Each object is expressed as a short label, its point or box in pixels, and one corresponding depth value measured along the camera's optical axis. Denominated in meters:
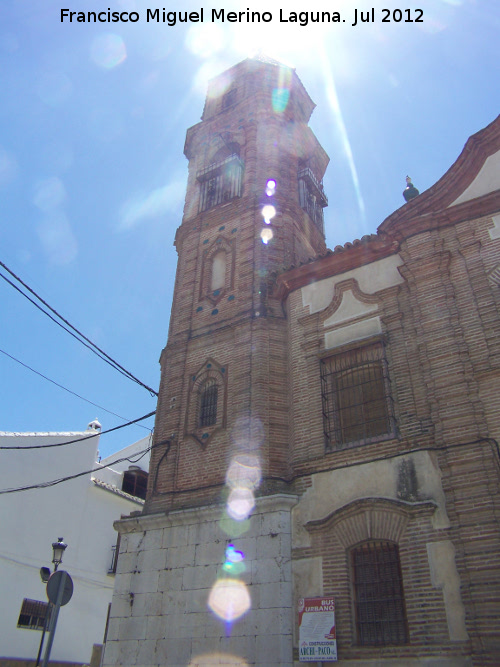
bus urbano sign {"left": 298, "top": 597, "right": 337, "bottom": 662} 8.30
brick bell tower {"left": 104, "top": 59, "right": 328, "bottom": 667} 9.39
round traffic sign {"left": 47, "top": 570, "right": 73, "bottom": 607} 7.25
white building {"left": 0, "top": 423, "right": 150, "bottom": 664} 16.56
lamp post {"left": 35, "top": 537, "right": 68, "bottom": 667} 11.67
